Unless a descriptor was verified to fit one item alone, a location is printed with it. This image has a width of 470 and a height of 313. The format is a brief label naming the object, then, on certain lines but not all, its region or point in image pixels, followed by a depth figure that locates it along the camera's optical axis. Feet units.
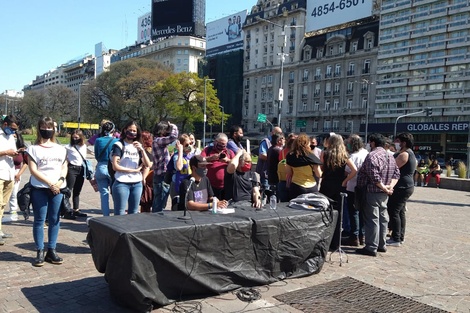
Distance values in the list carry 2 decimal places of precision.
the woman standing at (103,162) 21.64
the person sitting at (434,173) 62.39
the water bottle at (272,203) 16.10
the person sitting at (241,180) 18.12
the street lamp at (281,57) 68.25
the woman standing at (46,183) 15.87
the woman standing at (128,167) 17.92
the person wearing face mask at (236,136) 22.54
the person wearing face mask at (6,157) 18.58
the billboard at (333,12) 203.82
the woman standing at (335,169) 20.90
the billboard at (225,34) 282.36
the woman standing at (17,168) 21.45
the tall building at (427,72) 164.86
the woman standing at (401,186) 21.56
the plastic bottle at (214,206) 14.74
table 11.71
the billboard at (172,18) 317.42
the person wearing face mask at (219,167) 19.01
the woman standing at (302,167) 19.33
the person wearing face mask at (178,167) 20.27
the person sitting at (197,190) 15.66
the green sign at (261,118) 91.12
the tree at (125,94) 183.11
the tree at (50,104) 233.14
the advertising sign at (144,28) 404.16
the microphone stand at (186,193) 13.25
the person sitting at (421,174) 64.34
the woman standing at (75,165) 24.90
